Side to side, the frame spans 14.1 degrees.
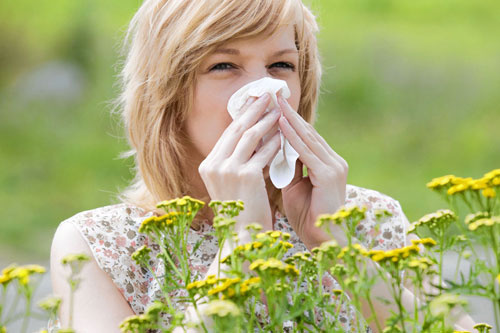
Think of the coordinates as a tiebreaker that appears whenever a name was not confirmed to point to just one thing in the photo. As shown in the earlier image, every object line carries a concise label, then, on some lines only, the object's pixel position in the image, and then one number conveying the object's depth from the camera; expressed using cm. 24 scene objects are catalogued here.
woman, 191
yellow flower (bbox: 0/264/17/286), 153
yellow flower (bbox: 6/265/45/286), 149
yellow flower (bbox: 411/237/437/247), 166
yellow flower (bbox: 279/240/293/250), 166
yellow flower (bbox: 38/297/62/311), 149
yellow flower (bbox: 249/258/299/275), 153
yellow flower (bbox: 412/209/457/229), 165
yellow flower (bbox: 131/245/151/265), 171
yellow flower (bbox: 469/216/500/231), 144
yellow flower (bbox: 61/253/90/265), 161
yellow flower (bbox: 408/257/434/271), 152
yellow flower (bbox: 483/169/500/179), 154
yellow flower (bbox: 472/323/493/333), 169
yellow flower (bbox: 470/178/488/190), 154
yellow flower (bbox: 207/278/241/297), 151
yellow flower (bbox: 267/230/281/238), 166
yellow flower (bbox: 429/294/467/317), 137
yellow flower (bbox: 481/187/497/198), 155
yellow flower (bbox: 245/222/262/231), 166
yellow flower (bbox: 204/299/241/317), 132
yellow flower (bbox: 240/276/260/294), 153
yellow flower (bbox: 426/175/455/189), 164
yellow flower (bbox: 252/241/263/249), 164
